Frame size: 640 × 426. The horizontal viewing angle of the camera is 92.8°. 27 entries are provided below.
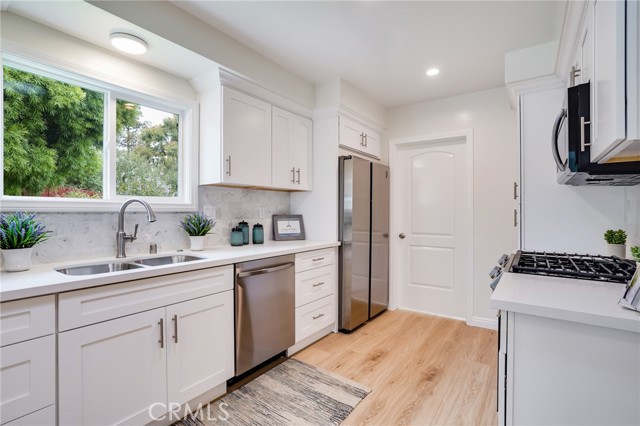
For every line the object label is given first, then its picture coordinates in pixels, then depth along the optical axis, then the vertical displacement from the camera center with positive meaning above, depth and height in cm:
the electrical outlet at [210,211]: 257 +1
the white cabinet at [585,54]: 120 +70
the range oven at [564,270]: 110 -27
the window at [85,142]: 173 +46
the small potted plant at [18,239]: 151 -14
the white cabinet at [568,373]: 91 -51
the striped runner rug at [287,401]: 176 -120
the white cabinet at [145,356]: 135 -74
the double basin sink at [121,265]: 174 -34
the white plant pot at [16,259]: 151 -24
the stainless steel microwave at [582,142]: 113 +27
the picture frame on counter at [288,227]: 309 -16
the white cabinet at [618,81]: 82 +38
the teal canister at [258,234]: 288 -22
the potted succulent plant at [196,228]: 234 -13
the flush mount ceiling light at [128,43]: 181 +103
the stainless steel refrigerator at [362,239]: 302 -29
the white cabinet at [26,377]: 116 -66
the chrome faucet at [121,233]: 194 -14
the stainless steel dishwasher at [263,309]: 206 -72
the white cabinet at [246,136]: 238 +65
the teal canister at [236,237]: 269 -22
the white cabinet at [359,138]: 312 +82
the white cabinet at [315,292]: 258 -72
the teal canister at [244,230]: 276 -17
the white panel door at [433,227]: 338 -17
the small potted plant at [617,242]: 174 -17
